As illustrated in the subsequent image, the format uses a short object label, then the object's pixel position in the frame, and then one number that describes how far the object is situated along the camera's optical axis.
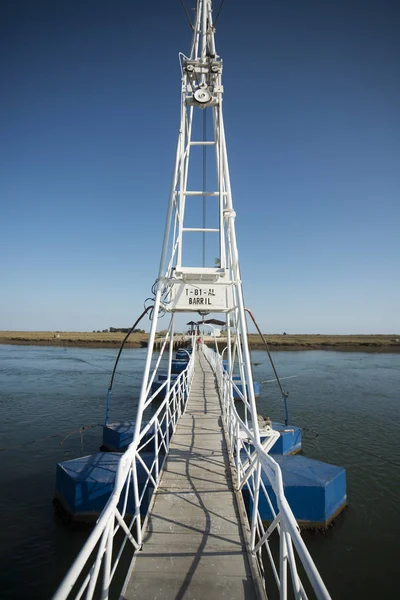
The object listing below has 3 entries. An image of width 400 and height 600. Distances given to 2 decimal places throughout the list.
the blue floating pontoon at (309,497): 8.80
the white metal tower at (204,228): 7.71
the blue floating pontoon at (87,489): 8.92
